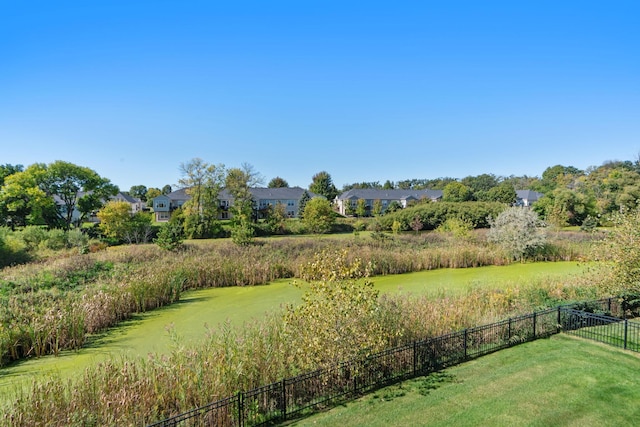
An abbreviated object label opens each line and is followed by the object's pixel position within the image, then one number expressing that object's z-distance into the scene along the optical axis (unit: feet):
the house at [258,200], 206.39
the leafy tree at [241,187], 155.53
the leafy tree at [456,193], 241.16
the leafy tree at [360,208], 222.07
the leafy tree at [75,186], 142.72
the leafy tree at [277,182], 303.89
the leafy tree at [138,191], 357.61
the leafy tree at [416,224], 147.64
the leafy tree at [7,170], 150.44
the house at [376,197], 256.32
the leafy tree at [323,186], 288.39
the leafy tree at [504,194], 222.48
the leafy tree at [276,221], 145.06
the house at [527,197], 255.70
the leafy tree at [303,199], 219.45
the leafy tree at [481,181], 337.11
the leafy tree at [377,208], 217.58
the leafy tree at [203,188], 146.61
